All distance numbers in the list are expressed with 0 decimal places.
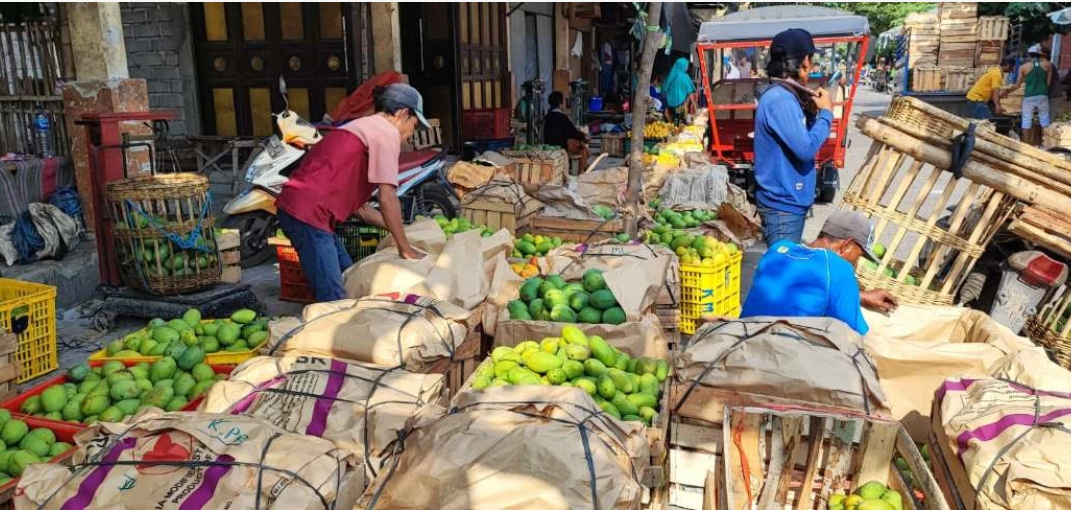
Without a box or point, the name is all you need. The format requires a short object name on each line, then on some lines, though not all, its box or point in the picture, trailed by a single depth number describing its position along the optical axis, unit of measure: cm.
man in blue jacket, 470
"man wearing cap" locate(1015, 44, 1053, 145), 1586
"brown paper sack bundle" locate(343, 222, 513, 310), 441
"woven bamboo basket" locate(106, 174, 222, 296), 539
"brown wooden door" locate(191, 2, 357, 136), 1066
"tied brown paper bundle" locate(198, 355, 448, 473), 277
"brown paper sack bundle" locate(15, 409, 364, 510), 224
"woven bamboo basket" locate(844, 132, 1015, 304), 521
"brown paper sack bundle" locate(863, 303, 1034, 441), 358
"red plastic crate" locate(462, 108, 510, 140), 1239
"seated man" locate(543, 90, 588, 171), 1202
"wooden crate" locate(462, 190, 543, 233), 682
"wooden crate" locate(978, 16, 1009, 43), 2366
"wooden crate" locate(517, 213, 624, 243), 652
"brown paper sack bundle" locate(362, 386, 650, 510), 227
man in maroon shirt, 459
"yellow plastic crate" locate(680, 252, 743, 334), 536
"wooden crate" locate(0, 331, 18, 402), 378
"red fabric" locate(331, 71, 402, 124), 801
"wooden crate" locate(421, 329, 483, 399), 365
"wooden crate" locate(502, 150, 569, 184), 938
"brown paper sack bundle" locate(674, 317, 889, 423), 294
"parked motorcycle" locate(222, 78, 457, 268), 698
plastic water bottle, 773
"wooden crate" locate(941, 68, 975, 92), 2492
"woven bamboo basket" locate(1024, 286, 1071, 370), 497
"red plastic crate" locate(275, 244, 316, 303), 639
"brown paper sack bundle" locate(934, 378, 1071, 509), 241
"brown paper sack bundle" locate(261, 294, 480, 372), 345
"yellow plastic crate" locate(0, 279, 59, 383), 454
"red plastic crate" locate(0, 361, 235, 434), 326
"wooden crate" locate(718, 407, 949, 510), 282
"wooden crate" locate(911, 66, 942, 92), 2548
